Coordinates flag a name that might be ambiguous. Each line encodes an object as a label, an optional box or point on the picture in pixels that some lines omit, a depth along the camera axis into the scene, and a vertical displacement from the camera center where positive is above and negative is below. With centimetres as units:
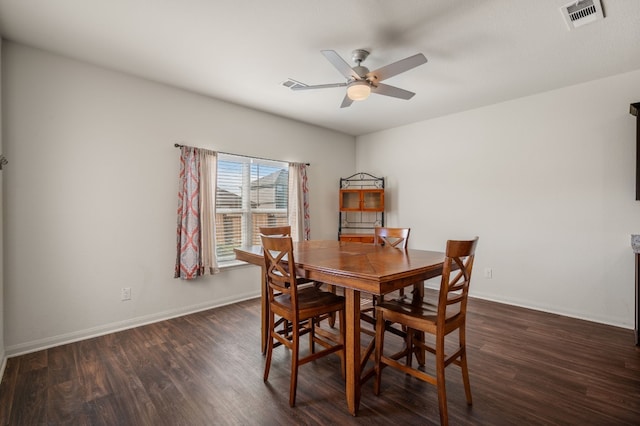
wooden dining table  161 -38
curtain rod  335 +74
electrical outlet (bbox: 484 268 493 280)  395 -87
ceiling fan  213 +106
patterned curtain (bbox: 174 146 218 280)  336 -7
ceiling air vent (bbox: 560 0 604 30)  200 +139
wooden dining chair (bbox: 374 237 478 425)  162 -66
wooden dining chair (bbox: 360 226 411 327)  281 -27
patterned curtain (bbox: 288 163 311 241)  454 +10
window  389 +15
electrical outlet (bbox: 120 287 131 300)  301 -85
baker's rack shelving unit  489 +6
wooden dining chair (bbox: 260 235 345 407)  186 -65
